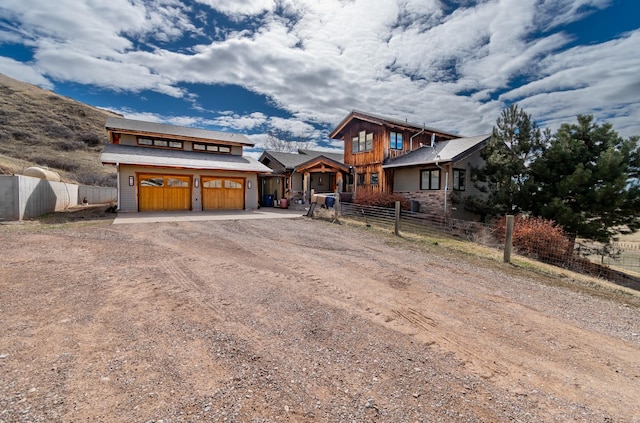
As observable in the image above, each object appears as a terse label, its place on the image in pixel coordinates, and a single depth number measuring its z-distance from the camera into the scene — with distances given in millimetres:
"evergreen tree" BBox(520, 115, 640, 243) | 11281
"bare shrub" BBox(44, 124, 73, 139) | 41494
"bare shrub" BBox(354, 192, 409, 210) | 15852
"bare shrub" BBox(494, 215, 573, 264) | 9398
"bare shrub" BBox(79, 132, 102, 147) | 43812
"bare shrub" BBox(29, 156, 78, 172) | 29625
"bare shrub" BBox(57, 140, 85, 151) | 39125
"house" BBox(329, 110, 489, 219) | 15945
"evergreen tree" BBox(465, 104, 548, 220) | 13523
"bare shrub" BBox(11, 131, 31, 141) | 37375
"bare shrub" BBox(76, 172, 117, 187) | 28358
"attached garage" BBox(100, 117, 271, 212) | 15305
